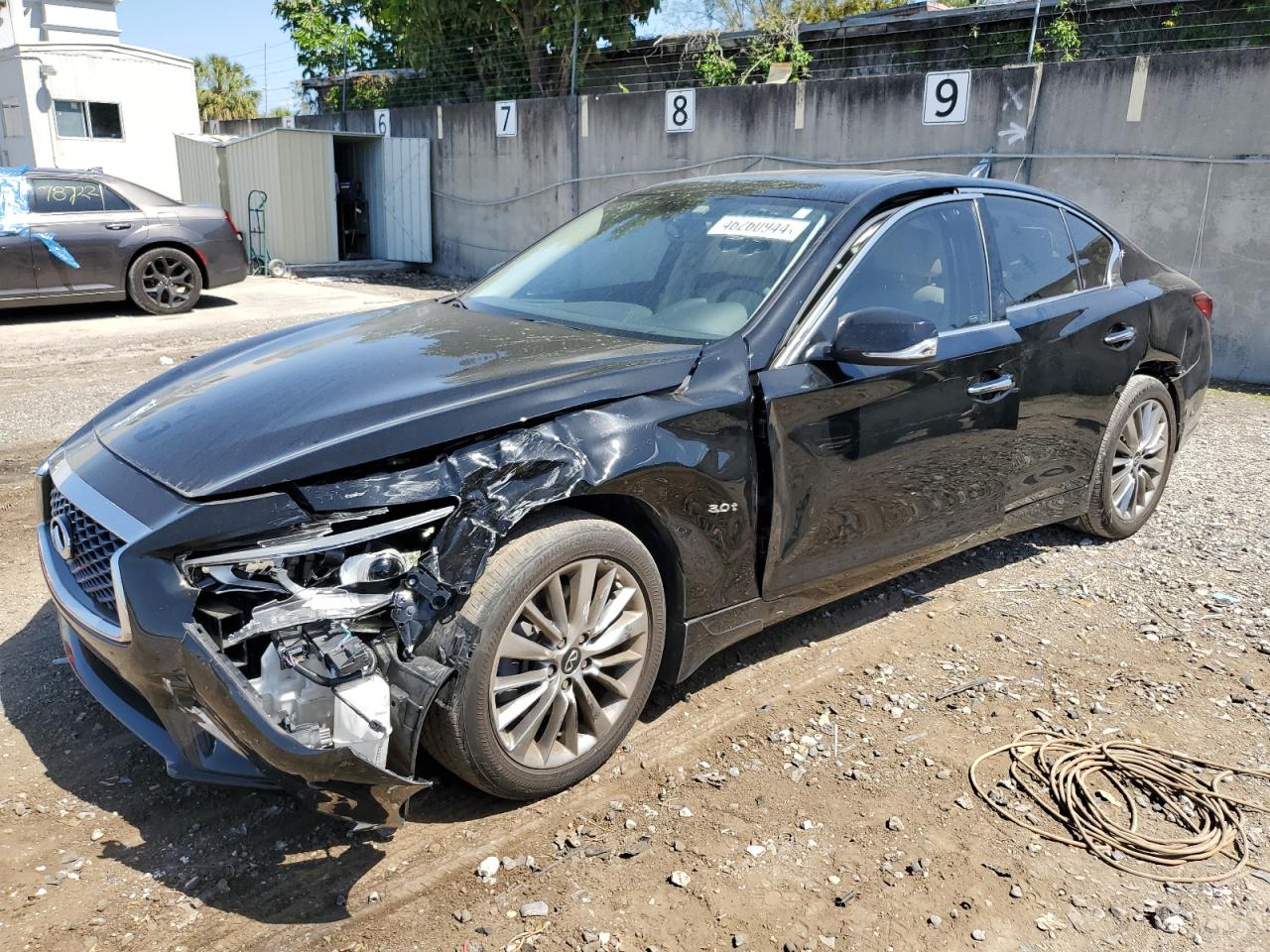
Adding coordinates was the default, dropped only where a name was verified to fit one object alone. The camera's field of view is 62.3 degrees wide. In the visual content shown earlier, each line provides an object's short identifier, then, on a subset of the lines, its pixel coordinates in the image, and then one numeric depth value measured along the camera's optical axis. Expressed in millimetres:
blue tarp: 10570
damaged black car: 2602
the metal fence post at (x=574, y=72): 15188
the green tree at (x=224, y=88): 40719
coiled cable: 3012
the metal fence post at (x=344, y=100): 19900
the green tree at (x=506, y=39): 17562
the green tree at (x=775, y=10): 21109
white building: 20750
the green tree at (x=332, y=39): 27484
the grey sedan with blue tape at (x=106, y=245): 10727
